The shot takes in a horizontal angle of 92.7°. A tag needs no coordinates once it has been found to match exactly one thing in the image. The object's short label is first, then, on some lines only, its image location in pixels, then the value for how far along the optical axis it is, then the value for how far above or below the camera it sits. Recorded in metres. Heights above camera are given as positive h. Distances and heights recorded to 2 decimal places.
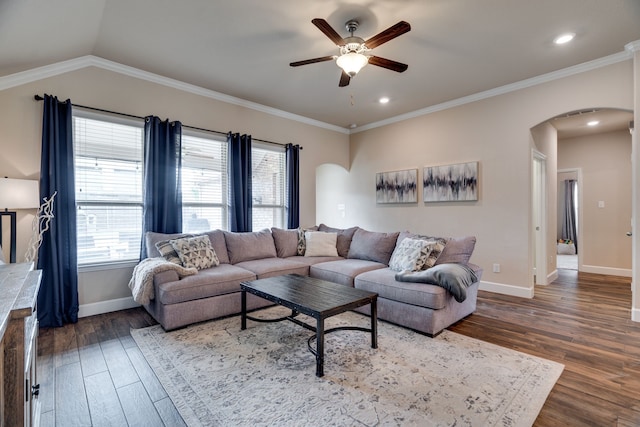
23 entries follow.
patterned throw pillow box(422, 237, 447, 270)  3.38 -0.46
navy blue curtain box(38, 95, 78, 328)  3.13 -0.07
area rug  1.81 -1.18
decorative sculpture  3.03 -0.06
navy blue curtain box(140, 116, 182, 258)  3.78 +0.50
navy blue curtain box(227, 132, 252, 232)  4.60 +0.53
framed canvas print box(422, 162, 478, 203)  4.57 +0.46
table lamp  2.71 +0.20
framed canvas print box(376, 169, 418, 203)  5.29 +0.47
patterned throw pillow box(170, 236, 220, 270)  3.49 -0.42
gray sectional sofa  2.96 -0.69
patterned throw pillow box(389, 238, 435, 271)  3.37 -0.49
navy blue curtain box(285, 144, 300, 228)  5.36 +0.50
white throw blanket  3.06 -0.60
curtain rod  3.14 +1.24
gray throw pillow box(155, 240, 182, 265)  3.46 -0.40
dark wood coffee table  2.24 -0.71
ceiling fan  2.33 +1.41
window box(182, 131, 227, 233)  4.29 +0.49
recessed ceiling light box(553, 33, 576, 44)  3.00 +1.71
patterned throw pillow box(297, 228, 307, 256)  4.75 -0.47
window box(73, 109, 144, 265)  3.46 +0.37
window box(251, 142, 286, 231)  5.09 +0.51
